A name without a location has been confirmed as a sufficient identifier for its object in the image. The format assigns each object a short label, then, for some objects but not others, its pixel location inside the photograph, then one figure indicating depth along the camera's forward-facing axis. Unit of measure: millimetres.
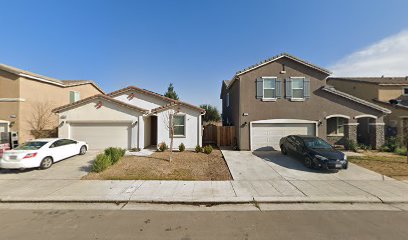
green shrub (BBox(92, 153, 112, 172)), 8781
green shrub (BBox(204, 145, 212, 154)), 13023
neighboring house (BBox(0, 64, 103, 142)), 13750
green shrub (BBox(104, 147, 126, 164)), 10031
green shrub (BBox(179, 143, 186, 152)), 13703
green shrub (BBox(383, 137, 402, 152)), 14086
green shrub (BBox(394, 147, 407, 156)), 13117
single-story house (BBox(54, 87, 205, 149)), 14078
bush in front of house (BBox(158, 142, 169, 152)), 13656
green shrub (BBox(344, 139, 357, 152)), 14008
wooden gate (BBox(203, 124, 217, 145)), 17688
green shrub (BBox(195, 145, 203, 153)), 13502
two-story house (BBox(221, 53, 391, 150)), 14289
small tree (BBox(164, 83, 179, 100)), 35594
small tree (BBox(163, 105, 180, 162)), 14383
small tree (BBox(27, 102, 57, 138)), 14831
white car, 8656
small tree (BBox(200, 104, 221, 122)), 40606
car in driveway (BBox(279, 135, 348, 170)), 8953
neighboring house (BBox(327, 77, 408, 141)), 18109
